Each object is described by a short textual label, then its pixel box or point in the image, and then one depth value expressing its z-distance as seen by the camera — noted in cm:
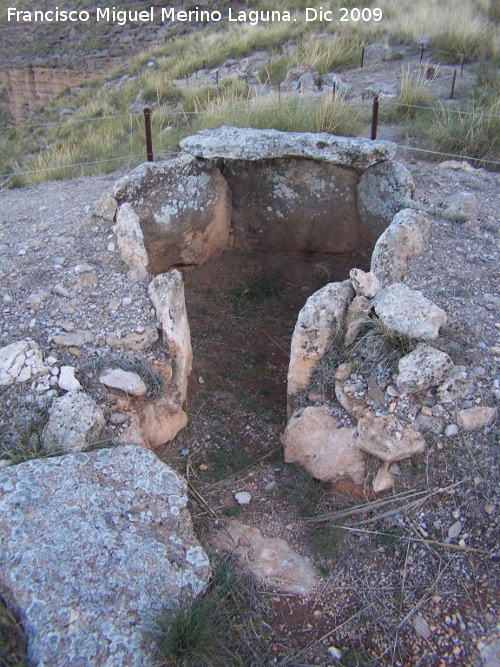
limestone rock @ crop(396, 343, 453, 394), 273
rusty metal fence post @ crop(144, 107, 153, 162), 432
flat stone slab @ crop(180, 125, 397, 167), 400
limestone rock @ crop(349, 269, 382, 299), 317
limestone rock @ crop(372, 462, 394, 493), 264
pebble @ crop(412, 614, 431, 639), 222
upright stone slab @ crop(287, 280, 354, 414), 310
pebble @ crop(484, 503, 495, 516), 248
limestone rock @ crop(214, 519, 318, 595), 244
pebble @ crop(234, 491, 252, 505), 281
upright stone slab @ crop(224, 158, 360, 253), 457
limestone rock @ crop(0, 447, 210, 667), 189
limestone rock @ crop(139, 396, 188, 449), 300
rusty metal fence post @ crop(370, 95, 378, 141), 447
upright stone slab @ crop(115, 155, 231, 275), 411
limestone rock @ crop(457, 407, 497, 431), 265
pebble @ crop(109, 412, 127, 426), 283
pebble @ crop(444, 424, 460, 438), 266
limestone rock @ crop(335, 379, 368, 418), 280
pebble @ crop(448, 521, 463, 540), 247
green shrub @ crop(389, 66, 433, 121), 575
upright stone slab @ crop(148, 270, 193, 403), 324
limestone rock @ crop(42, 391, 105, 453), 262
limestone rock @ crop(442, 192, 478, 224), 383
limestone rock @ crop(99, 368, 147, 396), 291
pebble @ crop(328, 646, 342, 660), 218
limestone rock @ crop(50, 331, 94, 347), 304
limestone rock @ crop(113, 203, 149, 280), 359
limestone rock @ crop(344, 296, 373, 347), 306
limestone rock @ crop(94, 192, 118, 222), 392
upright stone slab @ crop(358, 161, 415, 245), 411
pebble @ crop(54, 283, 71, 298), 334
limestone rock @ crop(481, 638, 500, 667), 210
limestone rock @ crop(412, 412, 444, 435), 268
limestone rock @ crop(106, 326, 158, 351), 313
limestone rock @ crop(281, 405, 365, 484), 275
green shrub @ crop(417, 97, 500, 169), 486
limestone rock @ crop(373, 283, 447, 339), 289
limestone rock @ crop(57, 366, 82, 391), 283
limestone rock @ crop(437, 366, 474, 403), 272
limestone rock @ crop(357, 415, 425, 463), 262
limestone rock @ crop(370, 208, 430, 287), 344
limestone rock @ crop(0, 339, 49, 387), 282
